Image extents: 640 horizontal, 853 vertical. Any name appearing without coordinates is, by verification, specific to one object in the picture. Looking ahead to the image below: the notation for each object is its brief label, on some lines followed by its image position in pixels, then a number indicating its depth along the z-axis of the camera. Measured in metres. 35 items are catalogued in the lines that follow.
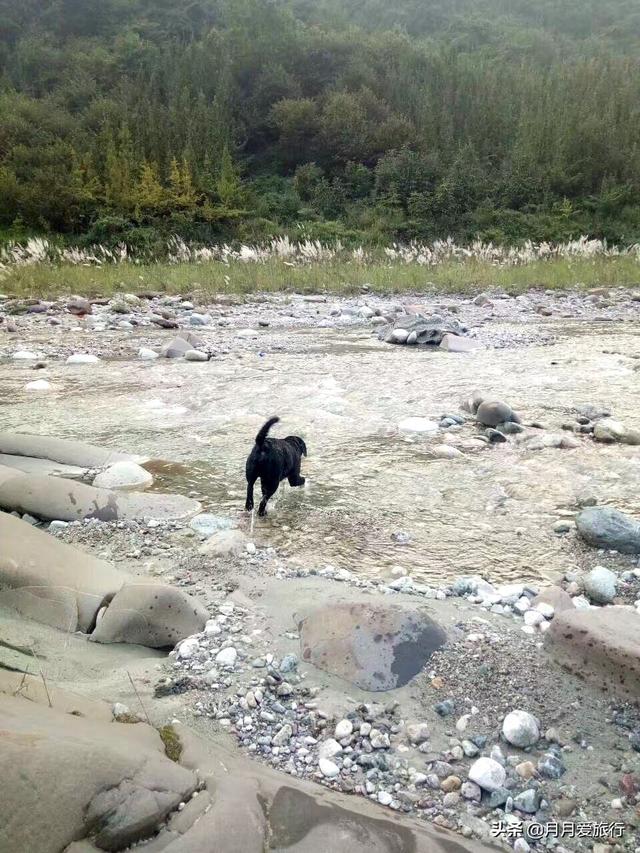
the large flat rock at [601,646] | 1.69
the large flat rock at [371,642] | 1.79
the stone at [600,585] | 2.29
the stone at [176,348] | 6.70
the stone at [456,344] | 7.15
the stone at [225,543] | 2.61
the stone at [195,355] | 6.51
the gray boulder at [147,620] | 2.00
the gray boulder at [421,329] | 7.48
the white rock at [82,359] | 6.41
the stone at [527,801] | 1.39
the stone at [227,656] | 1.85
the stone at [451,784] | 1.44
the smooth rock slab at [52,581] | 2.04
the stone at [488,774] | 1.43
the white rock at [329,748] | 1.51
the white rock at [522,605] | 2.16
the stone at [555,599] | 2.16
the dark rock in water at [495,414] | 4.32
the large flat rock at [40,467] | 3.48
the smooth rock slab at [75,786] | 1.11
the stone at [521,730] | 1.55
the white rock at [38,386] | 5.37
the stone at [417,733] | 1.57
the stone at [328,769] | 1.46
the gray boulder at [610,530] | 2.65
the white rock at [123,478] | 3.35
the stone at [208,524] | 2.84
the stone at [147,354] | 6.68
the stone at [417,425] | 4.32
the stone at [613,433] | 3.99
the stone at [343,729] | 1.58
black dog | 2.97
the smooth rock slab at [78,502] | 2.97
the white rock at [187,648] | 1.89
